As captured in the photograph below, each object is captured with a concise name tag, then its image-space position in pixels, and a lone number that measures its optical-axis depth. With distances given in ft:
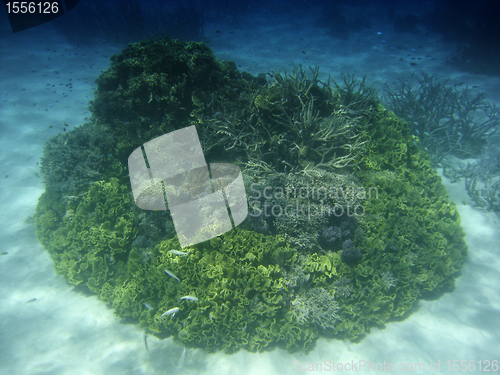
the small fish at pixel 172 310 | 12.42
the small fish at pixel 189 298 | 12.57
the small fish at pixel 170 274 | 12.98
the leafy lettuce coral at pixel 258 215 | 13.79
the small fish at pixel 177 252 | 13.59
